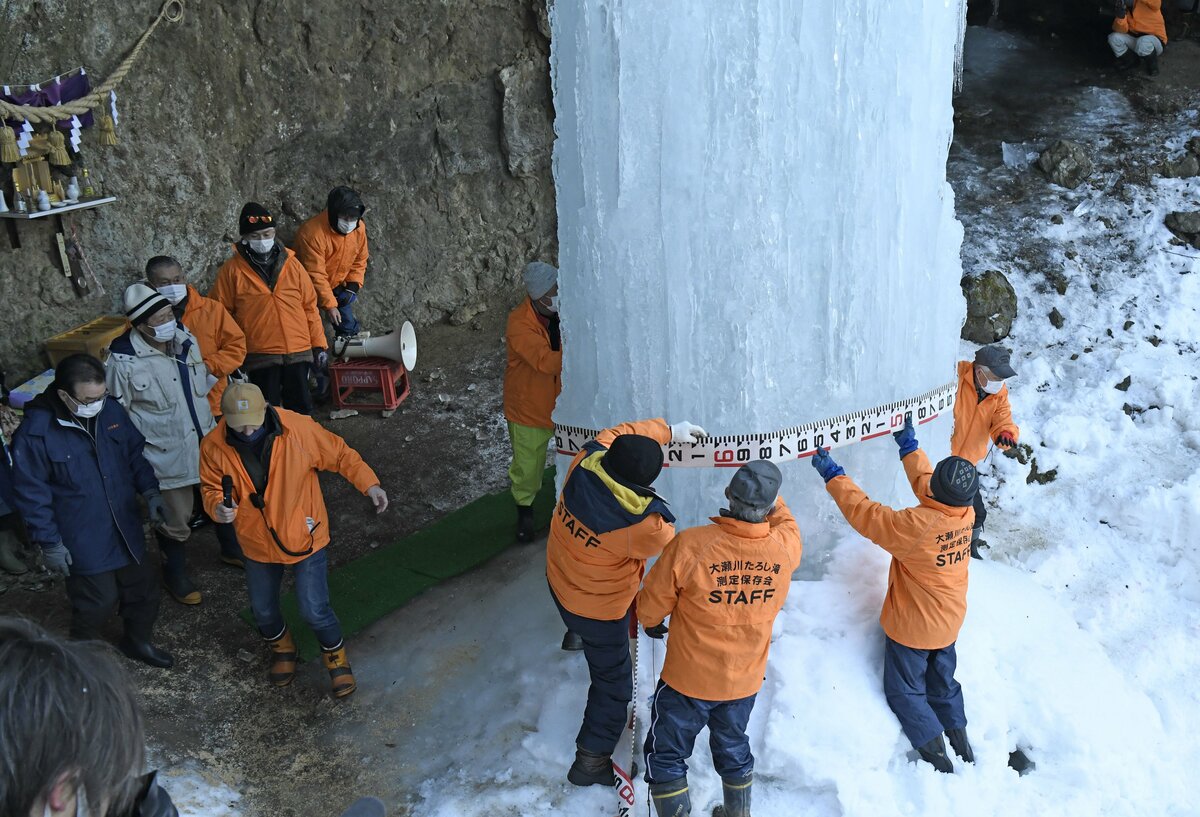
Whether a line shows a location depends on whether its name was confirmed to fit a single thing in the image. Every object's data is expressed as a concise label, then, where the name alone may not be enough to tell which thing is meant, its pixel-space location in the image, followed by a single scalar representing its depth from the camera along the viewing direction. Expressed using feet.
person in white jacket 15.14
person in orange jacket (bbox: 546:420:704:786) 10.72
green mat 15.83
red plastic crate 22.57
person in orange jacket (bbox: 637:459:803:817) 10.50
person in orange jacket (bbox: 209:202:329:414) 18.44
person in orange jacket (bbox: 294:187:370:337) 21.16
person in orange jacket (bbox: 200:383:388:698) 12.82
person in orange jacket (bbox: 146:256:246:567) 16.42
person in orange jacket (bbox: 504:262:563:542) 15.38
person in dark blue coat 12.71
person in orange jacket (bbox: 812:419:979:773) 11.53
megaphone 22.18
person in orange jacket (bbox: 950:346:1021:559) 15.14
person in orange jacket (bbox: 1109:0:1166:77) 29.68
